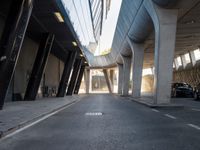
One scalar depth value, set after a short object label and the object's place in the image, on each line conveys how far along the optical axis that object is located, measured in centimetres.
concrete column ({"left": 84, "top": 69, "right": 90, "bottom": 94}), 3984
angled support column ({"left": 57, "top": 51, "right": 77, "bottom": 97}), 1837
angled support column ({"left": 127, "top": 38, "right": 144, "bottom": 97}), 1715
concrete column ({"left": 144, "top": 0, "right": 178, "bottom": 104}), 984
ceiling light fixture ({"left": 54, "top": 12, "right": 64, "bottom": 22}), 996
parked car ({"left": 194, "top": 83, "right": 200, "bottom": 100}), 1503
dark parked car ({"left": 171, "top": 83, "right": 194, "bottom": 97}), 1836
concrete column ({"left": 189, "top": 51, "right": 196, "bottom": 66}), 2750
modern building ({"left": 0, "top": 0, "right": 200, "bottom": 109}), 757
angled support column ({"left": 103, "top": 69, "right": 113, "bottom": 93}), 4517
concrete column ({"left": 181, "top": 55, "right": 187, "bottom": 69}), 3072
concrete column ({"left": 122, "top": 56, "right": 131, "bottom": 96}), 2406
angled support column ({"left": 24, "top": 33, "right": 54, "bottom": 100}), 1274
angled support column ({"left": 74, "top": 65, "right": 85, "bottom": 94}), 2982
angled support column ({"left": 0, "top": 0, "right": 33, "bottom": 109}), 722
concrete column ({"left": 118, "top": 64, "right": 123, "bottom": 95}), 3108
